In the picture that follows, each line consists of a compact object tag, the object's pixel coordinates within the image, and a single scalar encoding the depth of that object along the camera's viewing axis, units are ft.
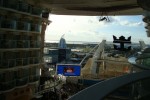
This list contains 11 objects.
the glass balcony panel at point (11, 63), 47.81
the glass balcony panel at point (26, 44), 53.27
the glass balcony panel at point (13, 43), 48.42
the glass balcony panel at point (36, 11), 56.11
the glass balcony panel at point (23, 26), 51.00
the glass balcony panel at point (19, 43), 50.85
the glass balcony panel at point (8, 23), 45.92
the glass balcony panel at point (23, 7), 50.84
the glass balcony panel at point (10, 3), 46.65
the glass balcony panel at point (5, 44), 45.92
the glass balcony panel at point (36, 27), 56.47
